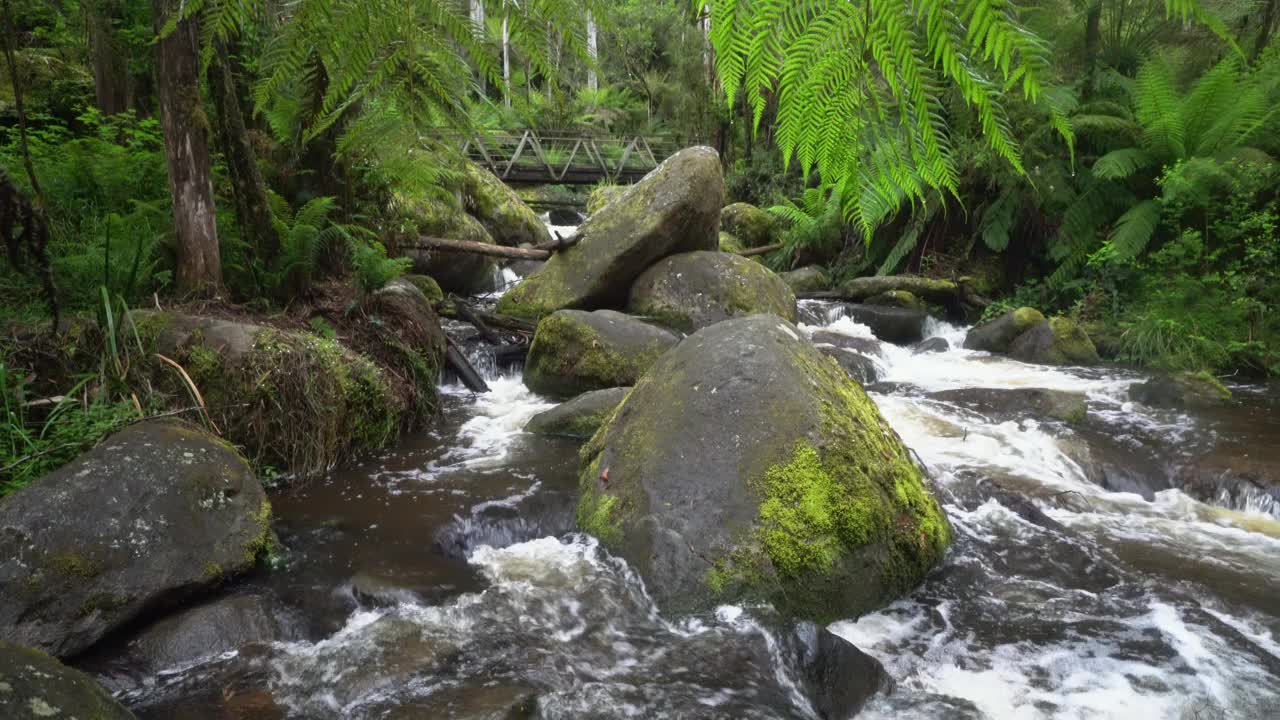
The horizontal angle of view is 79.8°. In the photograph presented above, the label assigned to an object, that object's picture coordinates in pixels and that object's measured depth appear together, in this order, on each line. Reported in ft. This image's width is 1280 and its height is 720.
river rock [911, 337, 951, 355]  31.48
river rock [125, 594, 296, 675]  10.00
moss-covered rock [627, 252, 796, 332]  28.09
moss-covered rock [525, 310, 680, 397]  22.88
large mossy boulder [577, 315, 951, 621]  10.82
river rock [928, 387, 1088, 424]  21.47
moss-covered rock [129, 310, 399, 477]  15.30
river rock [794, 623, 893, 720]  9.45
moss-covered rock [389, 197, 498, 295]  35.65
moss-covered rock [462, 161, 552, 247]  44.98
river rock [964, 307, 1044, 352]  30.60
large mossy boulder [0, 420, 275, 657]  9.92
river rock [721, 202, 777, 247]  47.47
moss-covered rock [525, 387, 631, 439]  19.48
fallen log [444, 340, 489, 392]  24.03
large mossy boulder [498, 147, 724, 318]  29.17
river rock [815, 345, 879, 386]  26.94
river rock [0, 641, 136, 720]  6.61
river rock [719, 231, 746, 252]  42.35
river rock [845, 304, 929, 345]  33.68
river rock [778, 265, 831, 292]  41.01
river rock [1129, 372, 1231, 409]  22.39
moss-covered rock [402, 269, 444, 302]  30.68
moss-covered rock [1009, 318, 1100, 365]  28.78
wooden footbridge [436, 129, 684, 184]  63.87
